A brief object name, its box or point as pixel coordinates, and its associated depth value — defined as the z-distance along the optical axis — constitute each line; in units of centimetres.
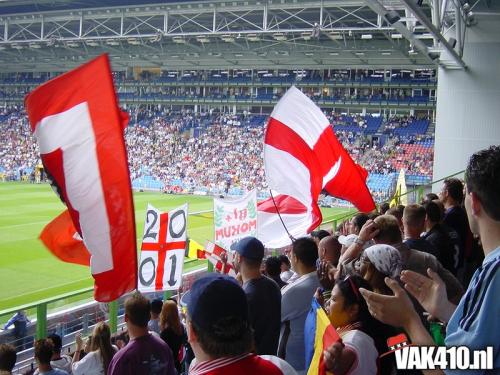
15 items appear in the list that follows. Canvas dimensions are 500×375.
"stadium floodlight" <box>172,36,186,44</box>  3308
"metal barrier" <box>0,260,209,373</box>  493
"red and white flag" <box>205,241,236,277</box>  504
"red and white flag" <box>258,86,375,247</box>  525
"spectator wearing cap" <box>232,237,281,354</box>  301
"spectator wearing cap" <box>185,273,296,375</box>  153
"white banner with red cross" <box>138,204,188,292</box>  593
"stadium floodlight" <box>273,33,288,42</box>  2980
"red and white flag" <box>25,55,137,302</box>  309
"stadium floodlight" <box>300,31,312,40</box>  2944
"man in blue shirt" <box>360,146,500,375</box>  139
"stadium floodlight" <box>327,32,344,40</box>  2925
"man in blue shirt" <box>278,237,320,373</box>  302
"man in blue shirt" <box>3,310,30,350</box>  547
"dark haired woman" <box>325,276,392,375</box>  191
